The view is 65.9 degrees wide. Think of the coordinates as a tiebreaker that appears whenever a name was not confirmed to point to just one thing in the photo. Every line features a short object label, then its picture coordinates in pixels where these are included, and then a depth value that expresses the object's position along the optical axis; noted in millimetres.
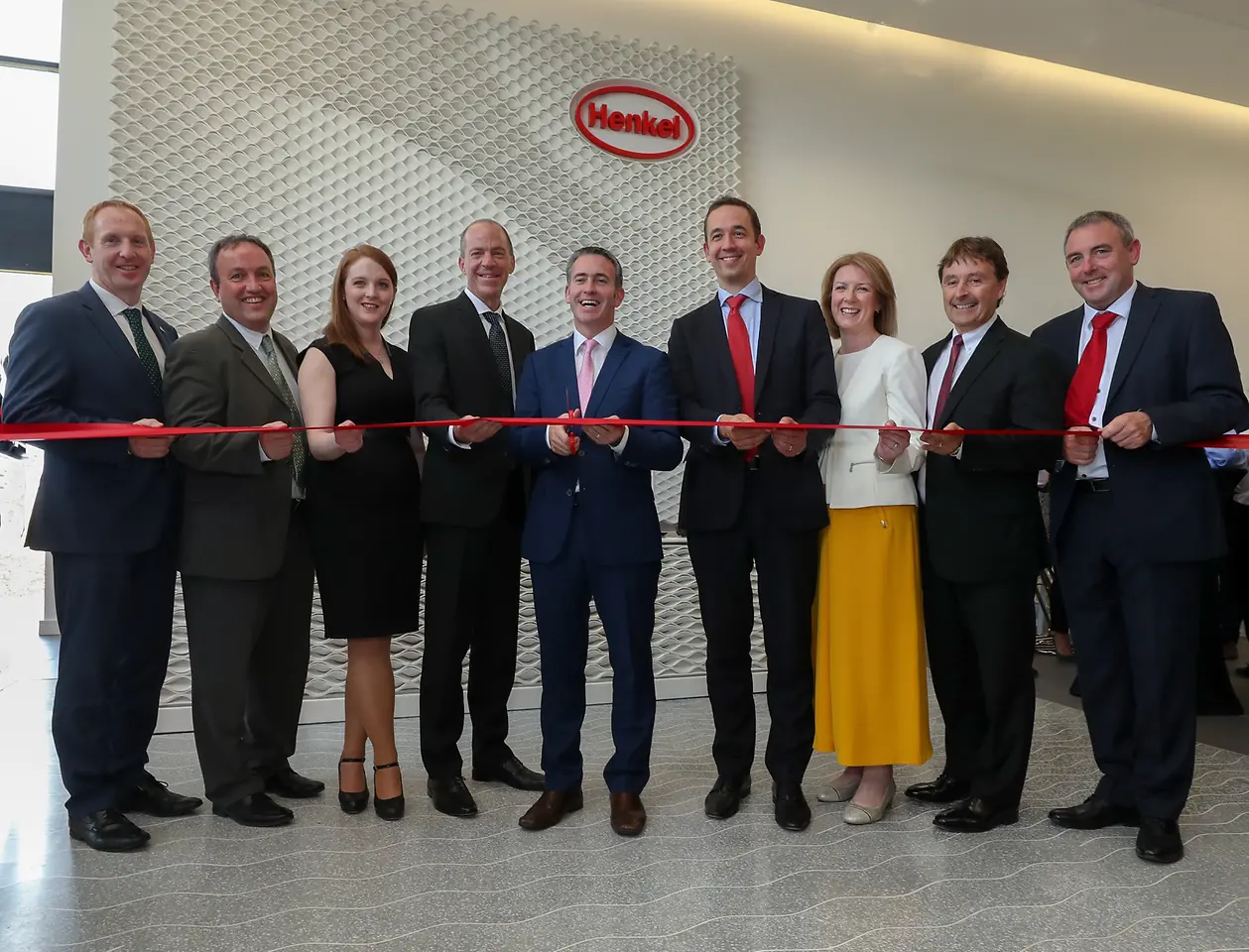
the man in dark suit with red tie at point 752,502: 3273
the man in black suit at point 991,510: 3219
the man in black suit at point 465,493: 3398
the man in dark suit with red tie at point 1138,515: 3057
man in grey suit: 3176
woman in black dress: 3291
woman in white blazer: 3305
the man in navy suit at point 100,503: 3094
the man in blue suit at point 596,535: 3213
